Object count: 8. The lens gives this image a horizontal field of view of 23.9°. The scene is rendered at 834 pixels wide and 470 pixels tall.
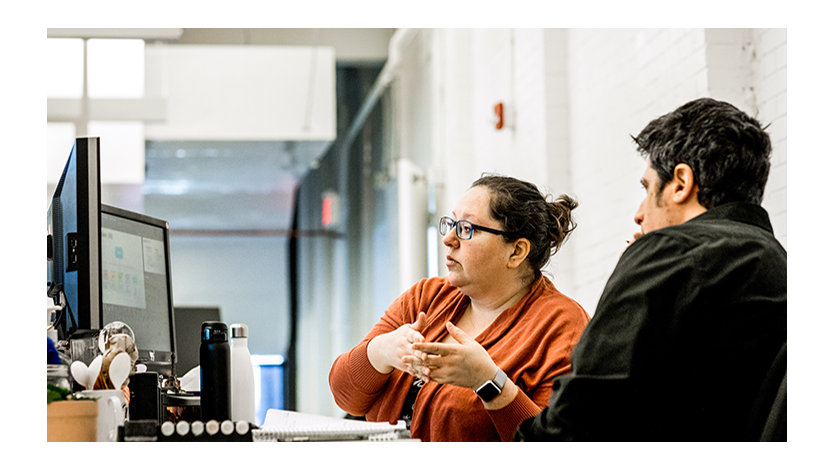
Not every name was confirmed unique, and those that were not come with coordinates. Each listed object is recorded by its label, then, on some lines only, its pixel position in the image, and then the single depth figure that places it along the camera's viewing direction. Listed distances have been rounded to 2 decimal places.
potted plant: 5.08
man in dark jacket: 5.11
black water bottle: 5.41
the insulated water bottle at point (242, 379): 5.45
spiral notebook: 5.15
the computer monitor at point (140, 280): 6.01
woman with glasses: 5.61
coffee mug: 5.16
